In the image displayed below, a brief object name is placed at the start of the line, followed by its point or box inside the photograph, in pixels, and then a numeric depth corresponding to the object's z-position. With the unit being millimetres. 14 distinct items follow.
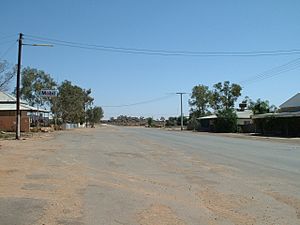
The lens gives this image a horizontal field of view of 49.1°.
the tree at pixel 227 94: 74872
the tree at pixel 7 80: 30632
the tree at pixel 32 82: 70131
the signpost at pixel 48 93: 58291
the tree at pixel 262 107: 59441
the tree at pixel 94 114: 110063
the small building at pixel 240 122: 56580
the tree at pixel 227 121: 56517
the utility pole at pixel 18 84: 27348
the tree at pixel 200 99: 82451
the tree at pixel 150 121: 128998
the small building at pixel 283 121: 40171
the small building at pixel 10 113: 41249
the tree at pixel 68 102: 69892
